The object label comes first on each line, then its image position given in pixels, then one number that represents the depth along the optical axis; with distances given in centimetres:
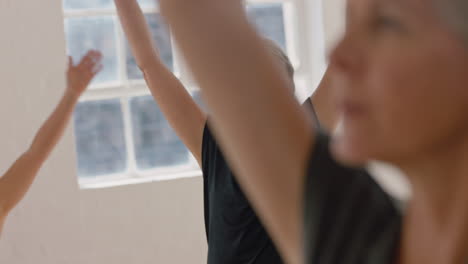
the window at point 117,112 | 520
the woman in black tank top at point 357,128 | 112
